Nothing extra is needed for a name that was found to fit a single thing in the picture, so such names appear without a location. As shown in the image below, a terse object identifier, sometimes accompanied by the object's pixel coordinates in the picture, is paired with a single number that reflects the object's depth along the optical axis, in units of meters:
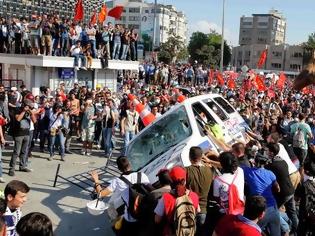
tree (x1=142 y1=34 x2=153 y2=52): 95.51
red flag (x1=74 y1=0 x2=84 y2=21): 23.39
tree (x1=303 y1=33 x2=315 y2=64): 117.36
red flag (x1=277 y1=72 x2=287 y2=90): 30.47
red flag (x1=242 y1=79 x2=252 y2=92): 27.25
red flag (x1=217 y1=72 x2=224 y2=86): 28.73
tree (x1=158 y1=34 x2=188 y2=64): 72.34
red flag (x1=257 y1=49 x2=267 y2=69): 32.48
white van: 7.91
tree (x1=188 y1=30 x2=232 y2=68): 88.44
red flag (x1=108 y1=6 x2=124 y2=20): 25.02
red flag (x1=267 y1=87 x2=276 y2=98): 24.53
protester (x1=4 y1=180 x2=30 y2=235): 4.64
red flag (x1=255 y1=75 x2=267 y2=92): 25.18
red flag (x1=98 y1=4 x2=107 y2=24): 24.98
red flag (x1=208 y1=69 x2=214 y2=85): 31.61
